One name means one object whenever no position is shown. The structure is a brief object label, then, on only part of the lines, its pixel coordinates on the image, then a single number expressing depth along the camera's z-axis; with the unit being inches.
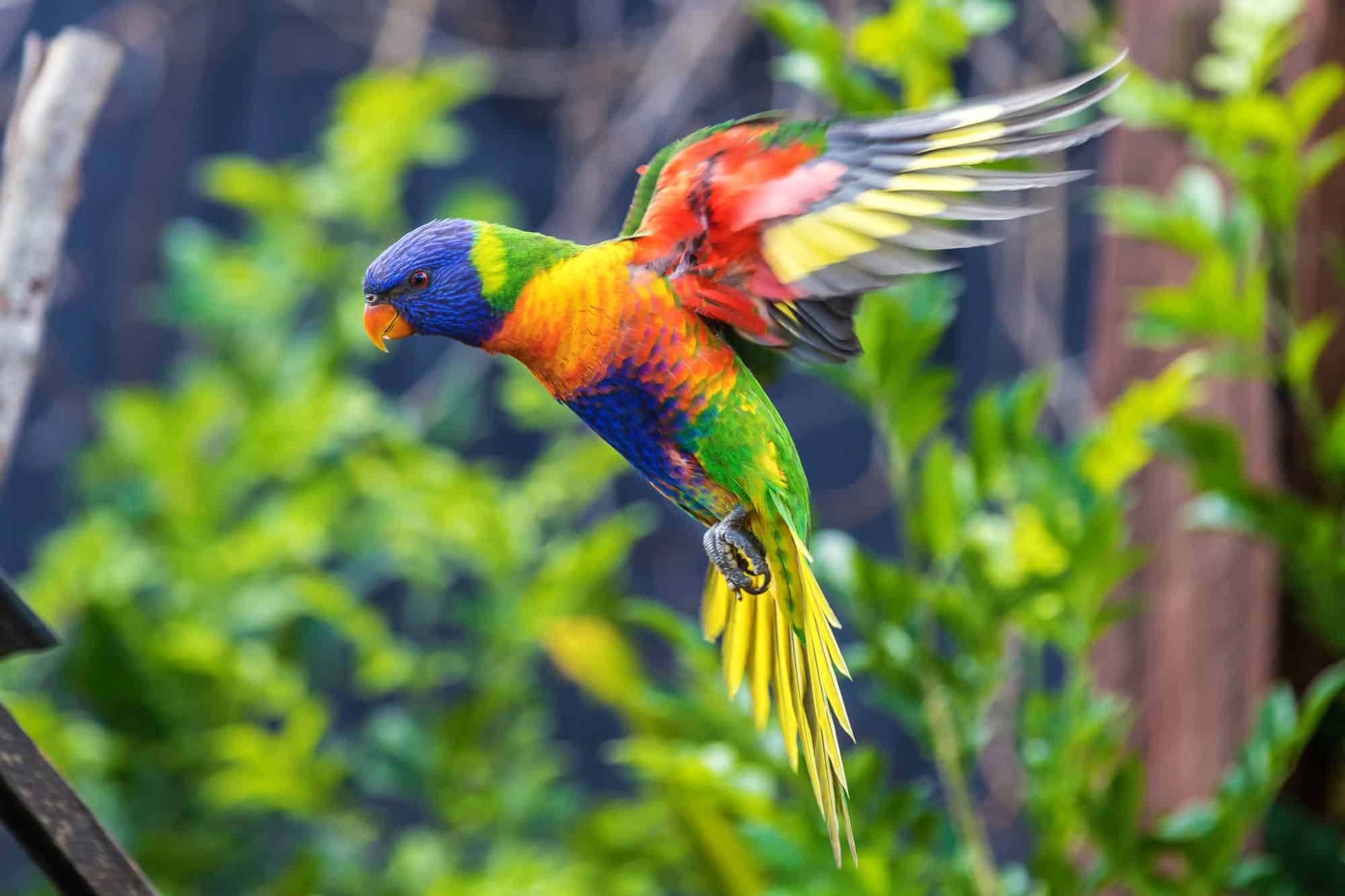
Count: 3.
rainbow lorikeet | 209.6
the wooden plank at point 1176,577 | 521.6
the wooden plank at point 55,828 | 216.8
